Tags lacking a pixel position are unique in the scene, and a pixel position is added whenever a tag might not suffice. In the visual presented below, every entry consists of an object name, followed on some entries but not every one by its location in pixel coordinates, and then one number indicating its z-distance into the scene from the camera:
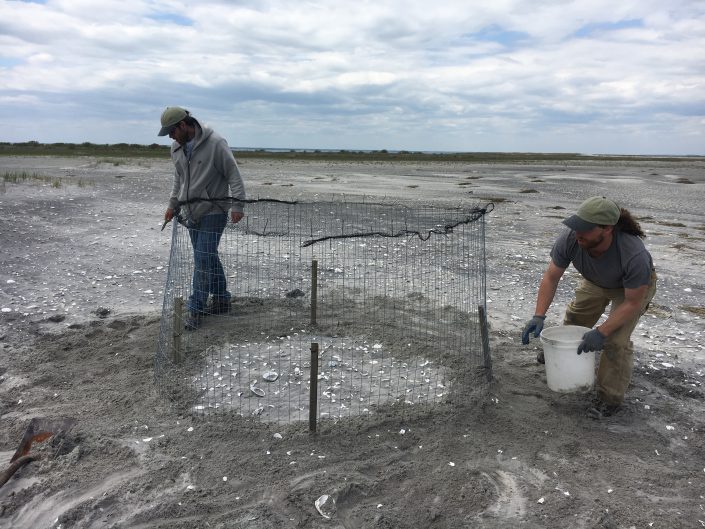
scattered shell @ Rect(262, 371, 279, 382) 5.11
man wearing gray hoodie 5.96
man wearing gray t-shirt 4.27
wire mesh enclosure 4.83
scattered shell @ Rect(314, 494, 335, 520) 3.45
